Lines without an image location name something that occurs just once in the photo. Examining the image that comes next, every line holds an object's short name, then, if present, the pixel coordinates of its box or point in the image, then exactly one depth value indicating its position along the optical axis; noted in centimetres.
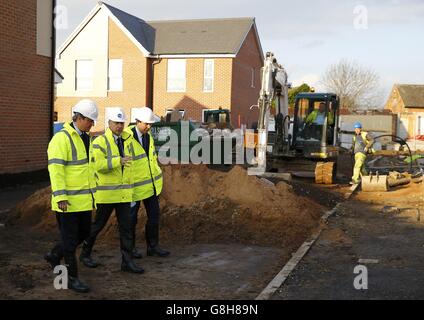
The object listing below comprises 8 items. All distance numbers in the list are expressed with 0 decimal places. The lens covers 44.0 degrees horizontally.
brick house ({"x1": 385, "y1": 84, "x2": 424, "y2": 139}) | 4522
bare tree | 5825
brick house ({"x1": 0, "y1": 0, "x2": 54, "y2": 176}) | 1269
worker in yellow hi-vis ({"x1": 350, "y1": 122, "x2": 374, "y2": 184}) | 1559
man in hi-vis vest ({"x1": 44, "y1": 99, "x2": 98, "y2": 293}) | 534
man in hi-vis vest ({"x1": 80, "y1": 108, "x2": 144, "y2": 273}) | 607
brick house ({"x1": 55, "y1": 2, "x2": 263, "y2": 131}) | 3075
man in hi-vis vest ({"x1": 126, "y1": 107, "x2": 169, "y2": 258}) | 666
